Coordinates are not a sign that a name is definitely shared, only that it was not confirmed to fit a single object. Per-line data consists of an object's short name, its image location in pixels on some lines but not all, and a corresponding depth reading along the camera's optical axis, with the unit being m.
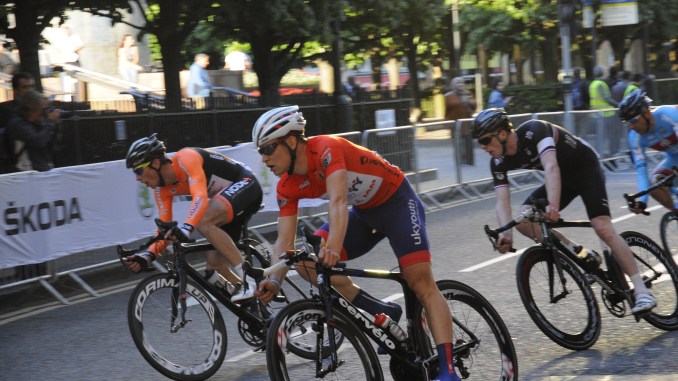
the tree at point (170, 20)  18.67
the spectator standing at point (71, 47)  26.62
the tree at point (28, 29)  17.03
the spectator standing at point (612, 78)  23.55
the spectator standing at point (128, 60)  26.06
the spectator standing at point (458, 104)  20.75
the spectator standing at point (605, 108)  21.09
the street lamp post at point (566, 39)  22.27
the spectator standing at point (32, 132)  11.30
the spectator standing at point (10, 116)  11.34
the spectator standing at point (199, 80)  19.38
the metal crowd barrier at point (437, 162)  14.99
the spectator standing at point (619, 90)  22.55
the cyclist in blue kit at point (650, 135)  8.05
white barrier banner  10.16
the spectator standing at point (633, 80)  22.06
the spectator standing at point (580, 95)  23.12
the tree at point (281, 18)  18.14
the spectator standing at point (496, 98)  22.44
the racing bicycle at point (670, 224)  8.16
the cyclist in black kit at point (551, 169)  6.95
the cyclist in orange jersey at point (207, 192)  7.15
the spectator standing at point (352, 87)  20.03
